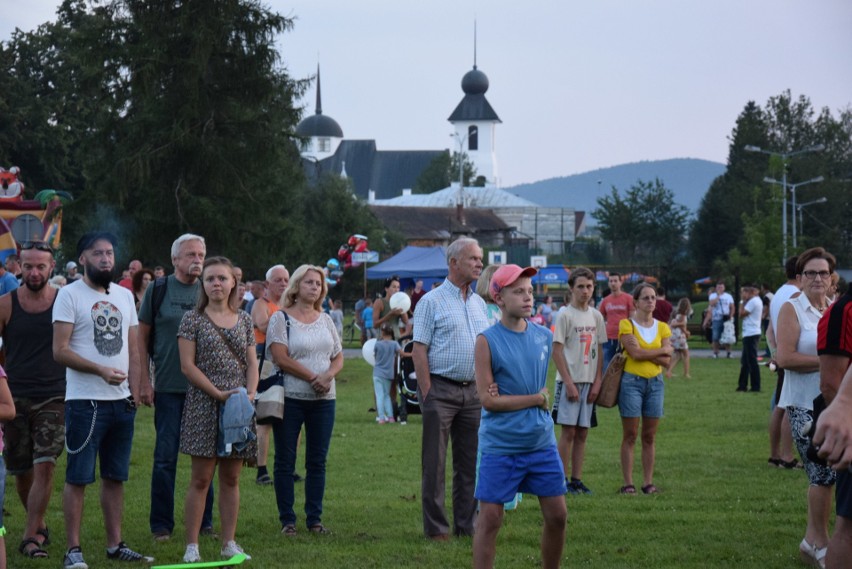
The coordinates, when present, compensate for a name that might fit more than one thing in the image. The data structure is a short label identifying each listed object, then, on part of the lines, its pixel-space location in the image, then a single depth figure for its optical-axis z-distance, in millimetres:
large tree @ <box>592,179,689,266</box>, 83312
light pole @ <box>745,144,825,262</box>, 52612
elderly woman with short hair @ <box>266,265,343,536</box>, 8719
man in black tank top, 7973
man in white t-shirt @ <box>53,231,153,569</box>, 7449
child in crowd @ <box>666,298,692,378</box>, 26203
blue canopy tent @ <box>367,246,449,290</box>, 36250
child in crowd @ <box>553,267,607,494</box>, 10523
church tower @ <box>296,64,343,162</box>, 183250
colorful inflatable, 20359
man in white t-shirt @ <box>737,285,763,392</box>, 22156
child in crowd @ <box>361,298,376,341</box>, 33438
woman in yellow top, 10328
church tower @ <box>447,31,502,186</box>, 176375
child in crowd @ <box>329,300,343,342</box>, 35625
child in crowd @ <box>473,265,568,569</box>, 6398
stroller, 13455
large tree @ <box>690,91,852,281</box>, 83312
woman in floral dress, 7555
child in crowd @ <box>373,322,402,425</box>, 16812
